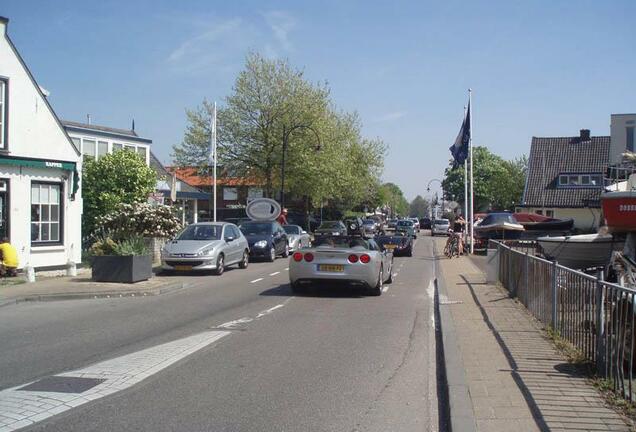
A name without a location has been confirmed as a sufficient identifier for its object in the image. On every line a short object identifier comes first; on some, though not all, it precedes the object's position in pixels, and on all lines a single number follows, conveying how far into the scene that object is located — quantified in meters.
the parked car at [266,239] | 23.08
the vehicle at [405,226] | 43.28
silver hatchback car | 17.23
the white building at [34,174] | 16.39
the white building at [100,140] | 31.05
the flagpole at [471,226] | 26.42
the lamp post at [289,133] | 36.94
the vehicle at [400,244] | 27.56
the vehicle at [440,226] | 57.72
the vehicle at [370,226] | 50.78
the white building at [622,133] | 34.72
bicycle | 26.75
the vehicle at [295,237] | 27.83
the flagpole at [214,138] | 27.75
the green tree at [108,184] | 24.62
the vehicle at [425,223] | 84.79
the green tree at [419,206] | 156.80
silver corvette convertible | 13.02
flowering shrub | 21.02
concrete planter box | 14.63
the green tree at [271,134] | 41.56
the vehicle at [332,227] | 40.81
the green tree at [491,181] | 74.94
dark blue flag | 26.67
